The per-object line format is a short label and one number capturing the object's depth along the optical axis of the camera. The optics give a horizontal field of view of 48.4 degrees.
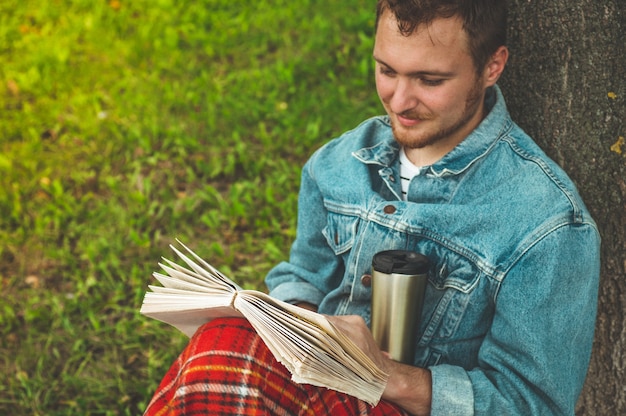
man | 1.83
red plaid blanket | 1.74
